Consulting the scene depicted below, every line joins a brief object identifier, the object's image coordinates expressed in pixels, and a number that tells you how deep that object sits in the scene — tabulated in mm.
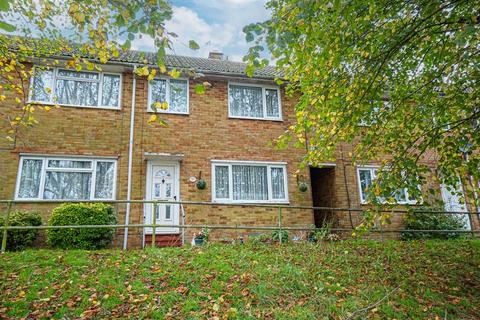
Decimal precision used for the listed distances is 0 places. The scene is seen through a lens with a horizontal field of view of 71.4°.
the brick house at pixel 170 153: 9898
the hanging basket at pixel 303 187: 11469
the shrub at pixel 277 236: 9962
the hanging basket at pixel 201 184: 10548
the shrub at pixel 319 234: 8289
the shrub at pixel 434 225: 11508
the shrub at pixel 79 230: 8391
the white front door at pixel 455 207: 12570
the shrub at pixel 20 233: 8195
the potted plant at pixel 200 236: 9702
